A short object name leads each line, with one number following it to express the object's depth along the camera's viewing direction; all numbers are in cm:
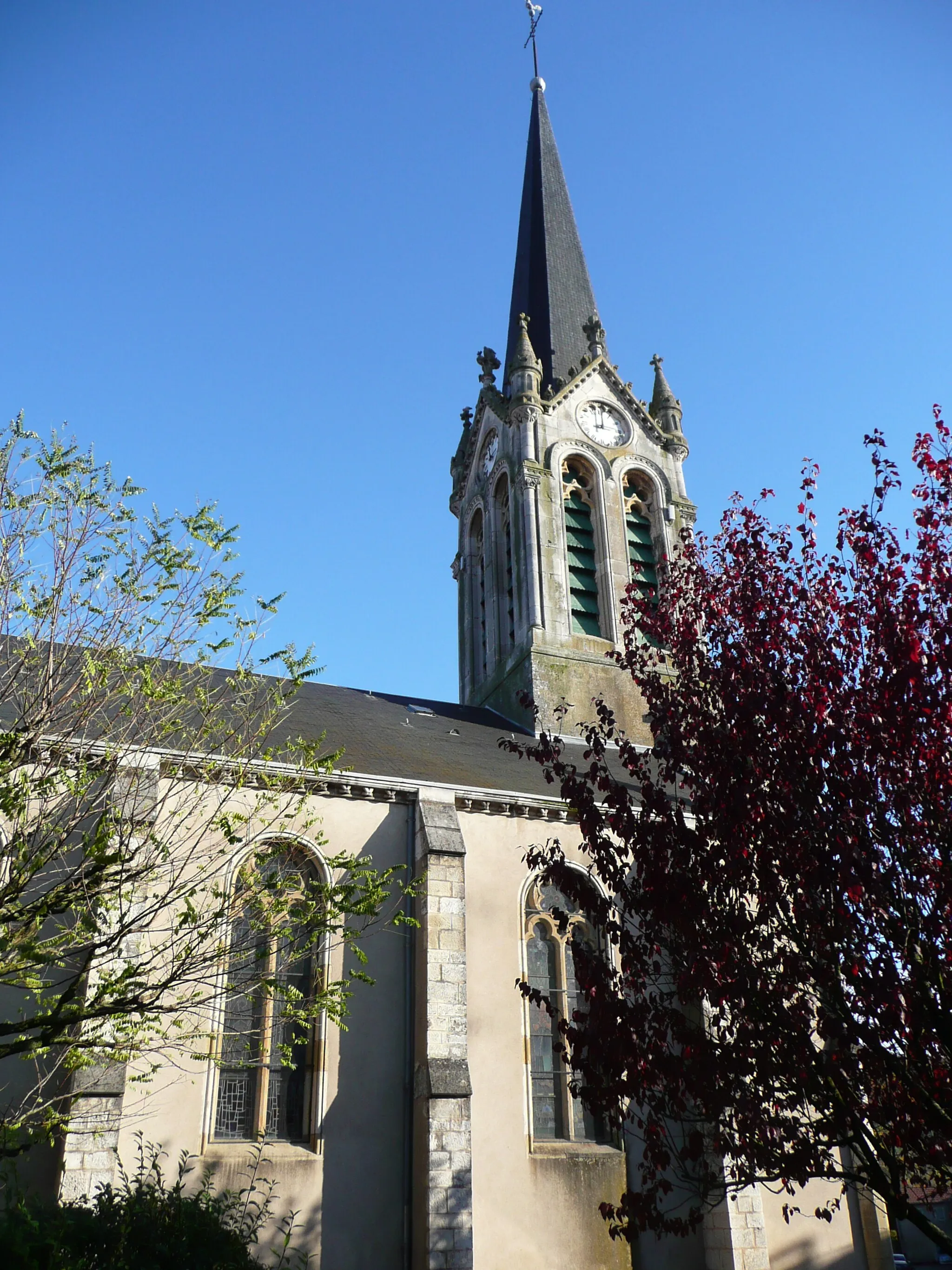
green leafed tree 680
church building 1031
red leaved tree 652
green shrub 616
